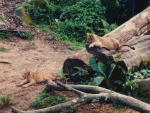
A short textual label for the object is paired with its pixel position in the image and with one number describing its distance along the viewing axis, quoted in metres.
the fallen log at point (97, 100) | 5.41
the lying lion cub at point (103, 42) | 6.78
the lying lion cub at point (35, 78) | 7.27
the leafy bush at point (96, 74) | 6.42
